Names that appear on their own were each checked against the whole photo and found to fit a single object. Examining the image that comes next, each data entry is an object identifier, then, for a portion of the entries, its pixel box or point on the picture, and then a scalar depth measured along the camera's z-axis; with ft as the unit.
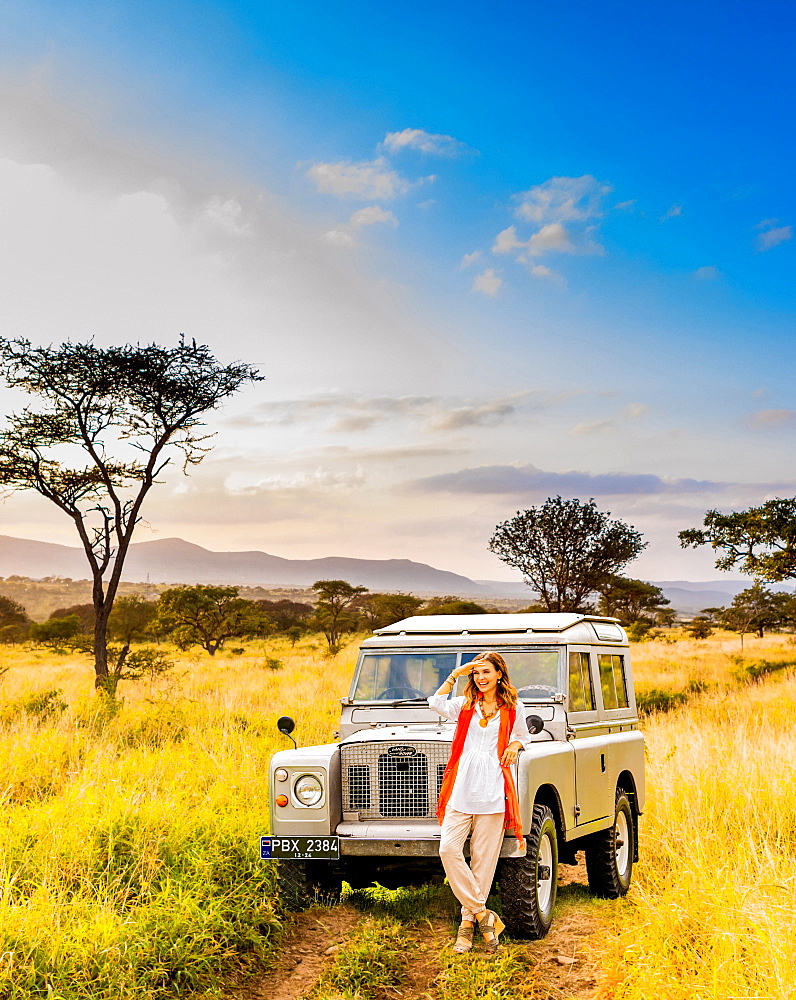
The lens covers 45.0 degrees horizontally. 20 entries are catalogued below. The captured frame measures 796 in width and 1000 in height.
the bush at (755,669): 96.07
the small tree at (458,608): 152.76
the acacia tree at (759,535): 88.94
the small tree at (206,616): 144.25
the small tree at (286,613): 207.92
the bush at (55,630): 152.25
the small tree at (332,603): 168.25
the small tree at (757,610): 211.00
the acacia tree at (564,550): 116.26
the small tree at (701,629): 218.07
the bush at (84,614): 190.80
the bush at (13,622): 190.49
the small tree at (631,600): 193.06
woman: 20.72
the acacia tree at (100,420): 64.59
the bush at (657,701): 68.13
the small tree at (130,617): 165.08
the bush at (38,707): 51.39
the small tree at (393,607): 174.50
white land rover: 22.15
